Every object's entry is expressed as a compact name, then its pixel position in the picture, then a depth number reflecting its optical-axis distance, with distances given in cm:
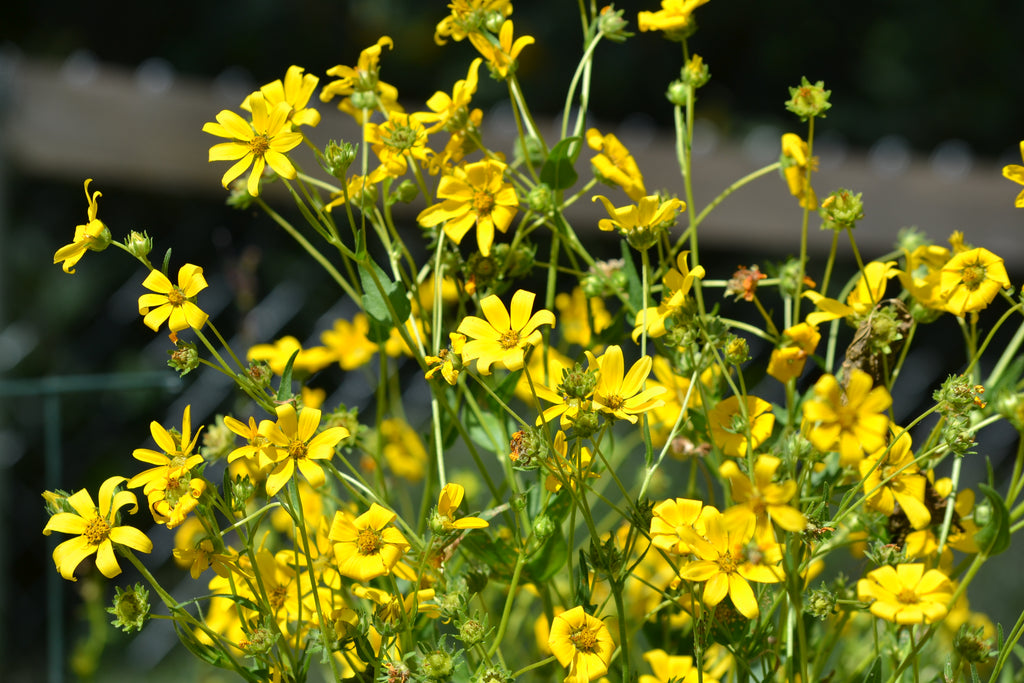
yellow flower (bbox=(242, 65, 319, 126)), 252
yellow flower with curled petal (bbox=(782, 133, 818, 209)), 257
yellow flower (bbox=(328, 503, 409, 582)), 243
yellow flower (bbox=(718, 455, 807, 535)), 234
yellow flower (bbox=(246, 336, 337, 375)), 265
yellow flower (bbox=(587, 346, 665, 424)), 242
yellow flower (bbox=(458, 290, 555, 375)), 242
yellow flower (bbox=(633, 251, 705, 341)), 245
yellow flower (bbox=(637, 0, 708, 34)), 254
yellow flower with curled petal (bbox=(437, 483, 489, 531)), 244
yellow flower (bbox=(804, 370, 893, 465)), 234
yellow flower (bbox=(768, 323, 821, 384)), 247
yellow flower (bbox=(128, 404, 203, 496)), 243
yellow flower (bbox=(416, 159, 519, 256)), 249
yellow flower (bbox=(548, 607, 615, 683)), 241
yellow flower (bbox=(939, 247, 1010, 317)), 246
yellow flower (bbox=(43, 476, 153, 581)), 242
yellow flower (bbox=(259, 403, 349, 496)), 242
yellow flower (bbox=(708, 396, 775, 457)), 247
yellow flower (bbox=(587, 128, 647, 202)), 253
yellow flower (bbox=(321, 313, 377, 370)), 273
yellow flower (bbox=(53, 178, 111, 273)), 247
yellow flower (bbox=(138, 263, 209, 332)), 246
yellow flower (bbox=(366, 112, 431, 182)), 251
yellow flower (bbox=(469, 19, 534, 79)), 253
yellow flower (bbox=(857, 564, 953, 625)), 237
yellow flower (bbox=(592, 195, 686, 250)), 246
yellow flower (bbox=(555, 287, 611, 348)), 262
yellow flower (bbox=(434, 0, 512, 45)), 253
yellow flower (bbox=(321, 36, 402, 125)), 255
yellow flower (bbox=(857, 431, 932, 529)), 243
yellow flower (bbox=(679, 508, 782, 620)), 236
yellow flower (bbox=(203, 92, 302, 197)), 248
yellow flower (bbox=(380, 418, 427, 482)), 278
